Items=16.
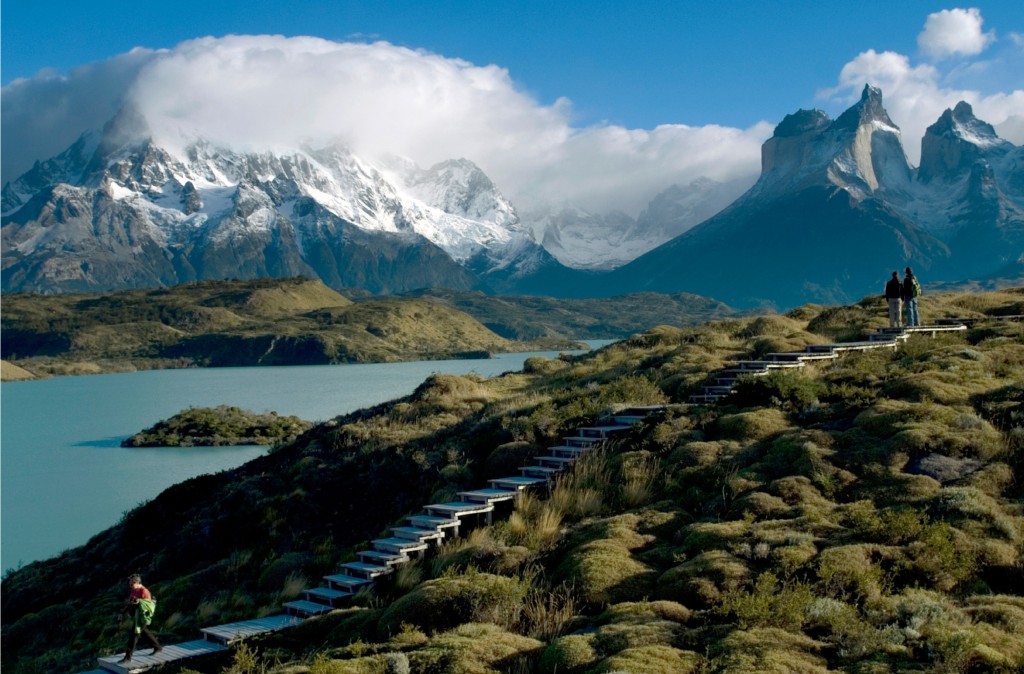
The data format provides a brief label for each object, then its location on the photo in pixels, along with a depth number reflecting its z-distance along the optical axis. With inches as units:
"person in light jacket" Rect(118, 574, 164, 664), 567.2
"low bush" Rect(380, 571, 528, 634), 520.7
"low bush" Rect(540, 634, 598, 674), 422.6
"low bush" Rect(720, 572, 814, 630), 448.8
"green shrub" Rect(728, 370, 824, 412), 848.9
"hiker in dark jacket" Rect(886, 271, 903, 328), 1310.3
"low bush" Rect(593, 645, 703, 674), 403.5
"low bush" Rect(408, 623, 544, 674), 431.8
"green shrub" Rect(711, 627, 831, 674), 396.5
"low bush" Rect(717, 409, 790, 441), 783.7
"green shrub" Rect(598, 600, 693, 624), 474.0
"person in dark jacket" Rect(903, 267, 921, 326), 1301.7
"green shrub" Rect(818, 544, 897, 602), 483.5
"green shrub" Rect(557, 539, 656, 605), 529.0
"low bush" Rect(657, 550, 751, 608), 500.4
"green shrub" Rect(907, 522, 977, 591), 501.6
